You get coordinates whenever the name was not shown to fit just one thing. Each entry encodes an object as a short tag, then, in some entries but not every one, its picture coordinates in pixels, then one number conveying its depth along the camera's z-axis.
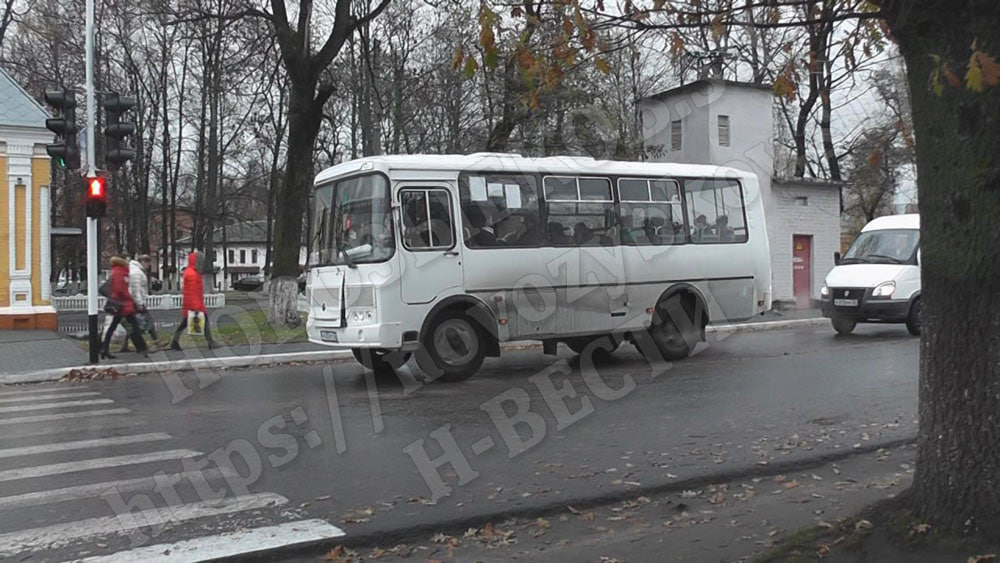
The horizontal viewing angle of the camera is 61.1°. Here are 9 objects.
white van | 15.67
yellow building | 21.81
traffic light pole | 13.80
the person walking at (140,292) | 15.38
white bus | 11.18
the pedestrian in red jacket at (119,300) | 14.52
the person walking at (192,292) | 15.35
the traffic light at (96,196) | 13.96
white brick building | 26.02
